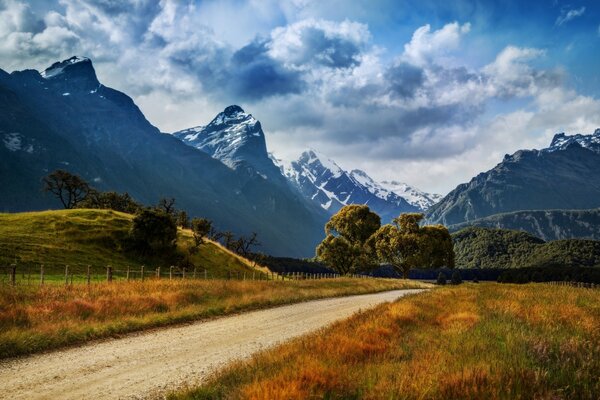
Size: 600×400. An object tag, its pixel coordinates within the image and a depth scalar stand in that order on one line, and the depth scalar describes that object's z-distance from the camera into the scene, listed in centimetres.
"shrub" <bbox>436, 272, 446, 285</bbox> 11498
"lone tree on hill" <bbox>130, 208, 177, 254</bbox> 6756
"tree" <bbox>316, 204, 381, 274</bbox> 9362
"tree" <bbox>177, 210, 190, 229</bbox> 11155
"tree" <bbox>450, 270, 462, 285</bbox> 11418
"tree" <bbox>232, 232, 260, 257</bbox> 12009
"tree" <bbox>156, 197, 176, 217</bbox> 10484
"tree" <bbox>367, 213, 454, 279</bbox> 8381
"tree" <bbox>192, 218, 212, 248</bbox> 7956
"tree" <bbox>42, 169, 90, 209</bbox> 9950
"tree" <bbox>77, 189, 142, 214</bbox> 11188
